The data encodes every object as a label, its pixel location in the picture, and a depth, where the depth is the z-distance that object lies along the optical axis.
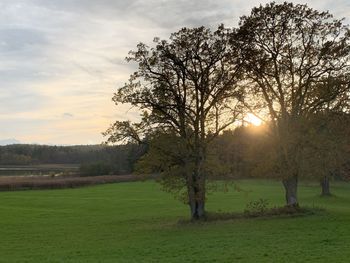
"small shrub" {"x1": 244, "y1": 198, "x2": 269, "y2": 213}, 33.27
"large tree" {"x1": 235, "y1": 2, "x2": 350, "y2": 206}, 31.91
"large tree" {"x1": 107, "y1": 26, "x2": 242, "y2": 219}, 32.03
